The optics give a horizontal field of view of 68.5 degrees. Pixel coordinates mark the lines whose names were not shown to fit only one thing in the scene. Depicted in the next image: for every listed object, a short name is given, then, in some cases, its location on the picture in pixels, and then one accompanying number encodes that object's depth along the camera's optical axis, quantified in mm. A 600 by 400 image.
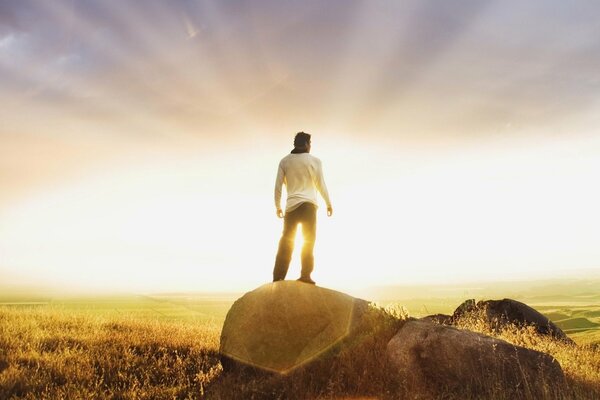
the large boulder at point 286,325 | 7793
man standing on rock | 8750
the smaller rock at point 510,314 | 15039
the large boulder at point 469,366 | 6285
